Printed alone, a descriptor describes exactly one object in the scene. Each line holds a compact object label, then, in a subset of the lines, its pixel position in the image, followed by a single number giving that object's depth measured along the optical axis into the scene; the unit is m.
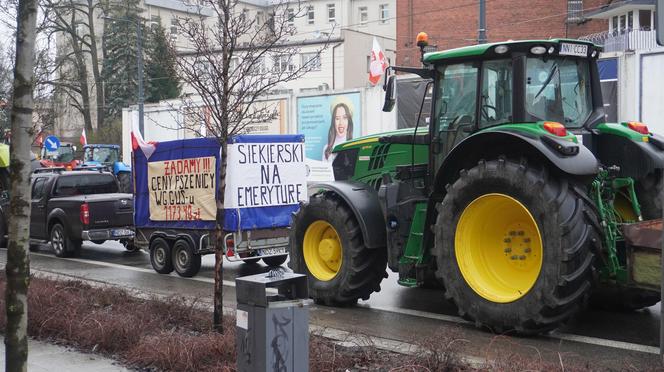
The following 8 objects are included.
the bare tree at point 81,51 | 46.16
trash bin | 4.70
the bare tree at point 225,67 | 6.93
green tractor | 7.14
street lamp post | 32.88
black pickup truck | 15.40
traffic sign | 27.67
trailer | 12.23
